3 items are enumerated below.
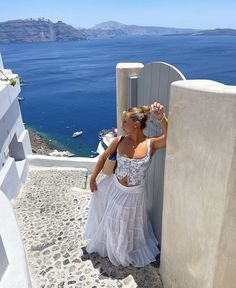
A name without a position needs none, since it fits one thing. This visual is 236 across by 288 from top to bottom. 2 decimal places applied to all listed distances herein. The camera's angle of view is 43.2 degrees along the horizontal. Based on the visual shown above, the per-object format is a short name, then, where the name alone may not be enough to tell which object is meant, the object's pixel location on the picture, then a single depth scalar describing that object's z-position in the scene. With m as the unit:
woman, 3.61
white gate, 3.60
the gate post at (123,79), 4.61
